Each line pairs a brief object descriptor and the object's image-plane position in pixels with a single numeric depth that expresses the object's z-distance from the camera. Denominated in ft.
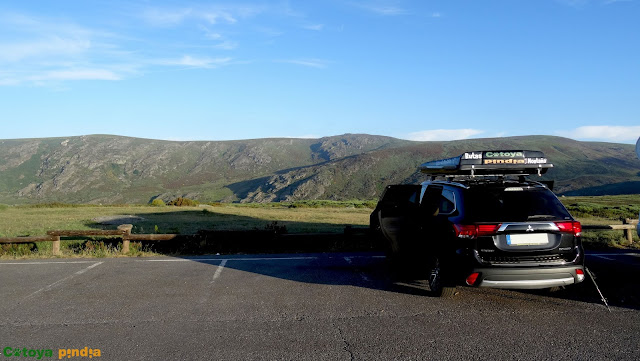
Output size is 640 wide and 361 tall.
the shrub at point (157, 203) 163.22
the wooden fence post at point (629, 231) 40.81
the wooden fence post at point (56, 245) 36.24
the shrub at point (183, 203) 171.22
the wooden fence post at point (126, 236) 36.74
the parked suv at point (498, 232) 19.12
